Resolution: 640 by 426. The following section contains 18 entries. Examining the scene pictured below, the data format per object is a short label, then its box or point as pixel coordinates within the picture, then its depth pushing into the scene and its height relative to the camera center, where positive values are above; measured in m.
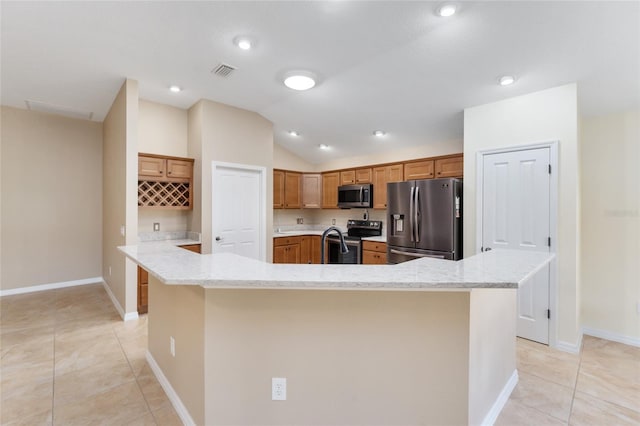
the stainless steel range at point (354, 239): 5.07 -0.46
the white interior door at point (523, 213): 3.02 +0.00
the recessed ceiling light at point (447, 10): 2.13 +1.50
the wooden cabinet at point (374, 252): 4.68 -0.64
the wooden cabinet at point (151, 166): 3.93 +0.64
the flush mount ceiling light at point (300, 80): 3.18 +1.47
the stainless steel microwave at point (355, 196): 5.26 +0.32
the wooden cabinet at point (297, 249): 5.34 -0.69
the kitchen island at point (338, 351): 1.50 -0.72
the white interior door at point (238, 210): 4.33 +0.05
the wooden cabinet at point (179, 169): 4.16 +0.63
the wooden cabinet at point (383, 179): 4.90 +0.58
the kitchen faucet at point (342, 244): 1.81 -0.19
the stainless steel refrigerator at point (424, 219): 3.61 -0.09
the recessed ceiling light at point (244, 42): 2.59 +1.54
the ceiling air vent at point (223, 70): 3.13 +1.57
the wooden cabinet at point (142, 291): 3.63 -0.98
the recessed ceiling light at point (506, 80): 2.86 +1.32
